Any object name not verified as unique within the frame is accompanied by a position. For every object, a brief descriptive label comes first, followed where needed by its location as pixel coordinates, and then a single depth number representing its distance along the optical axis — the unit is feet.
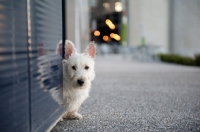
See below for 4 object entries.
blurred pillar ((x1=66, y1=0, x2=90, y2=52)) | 36.45
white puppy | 10.46
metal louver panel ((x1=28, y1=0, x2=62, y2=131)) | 7.71
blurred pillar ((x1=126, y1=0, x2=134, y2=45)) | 85.40
